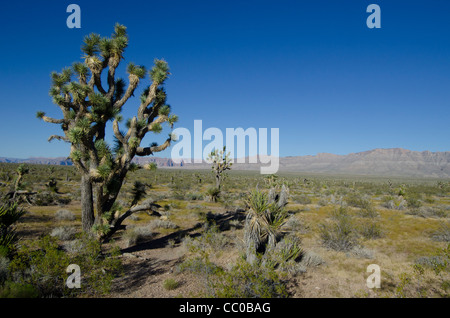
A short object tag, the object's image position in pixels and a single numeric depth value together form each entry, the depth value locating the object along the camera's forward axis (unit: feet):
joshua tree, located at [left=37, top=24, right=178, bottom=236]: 24.62
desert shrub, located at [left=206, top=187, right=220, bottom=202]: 75.62
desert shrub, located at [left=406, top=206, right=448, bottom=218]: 52.42
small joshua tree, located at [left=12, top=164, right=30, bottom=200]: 48.54
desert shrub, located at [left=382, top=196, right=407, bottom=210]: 63.29
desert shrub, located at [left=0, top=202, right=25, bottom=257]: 17.72
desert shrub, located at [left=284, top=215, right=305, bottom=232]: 40.18
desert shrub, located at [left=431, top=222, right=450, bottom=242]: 32.76
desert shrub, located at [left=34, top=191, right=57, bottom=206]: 56.18
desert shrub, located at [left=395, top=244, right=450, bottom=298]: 18.60
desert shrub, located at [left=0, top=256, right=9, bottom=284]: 15.52
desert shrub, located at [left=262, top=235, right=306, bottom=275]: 22.20
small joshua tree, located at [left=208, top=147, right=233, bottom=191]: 96.68
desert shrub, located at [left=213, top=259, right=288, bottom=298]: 14.43
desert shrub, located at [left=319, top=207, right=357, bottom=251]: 29.99
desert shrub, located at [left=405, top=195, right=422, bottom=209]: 63.29
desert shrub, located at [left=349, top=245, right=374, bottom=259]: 27.01
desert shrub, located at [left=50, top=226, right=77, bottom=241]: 31.14
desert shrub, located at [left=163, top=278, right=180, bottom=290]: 19.52
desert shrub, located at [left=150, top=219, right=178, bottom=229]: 42.04
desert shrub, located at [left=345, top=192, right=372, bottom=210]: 57.61
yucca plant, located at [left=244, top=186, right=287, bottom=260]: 23.99
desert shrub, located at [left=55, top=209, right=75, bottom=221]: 42.91
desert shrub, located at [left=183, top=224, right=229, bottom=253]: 29.11
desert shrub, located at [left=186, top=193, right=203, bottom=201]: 78.20
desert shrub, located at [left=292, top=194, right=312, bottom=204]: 75.68
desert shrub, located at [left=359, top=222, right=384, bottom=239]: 35.32
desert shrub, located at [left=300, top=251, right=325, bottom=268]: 24.73
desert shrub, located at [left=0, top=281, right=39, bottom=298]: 12.99
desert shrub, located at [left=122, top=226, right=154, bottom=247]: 32.80
